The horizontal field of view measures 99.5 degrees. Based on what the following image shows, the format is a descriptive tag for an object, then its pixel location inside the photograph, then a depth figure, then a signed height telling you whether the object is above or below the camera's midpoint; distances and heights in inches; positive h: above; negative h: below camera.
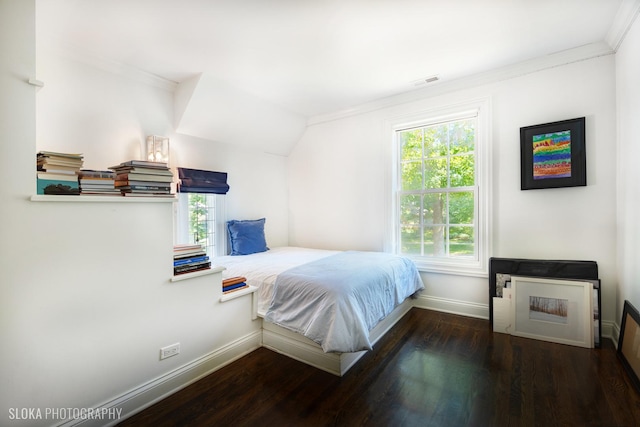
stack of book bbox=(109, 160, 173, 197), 68.7 +9.4
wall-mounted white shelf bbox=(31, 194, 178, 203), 53.8 +3.7
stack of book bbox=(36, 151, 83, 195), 56.9 +9.2
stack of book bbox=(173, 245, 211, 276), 76.1 -13.2
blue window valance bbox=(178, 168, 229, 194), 121.2 +15.4
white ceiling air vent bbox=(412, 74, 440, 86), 117.9 +58.6
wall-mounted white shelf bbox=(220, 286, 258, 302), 85.5 -26.4
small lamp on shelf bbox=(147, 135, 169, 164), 111.8 +27.6
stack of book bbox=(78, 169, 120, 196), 62.1 +7.6
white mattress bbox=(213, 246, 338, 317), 95.4 -21.1
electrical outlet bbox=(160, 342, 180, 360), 70.6 -36.2
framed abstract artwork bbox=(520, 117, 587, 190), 98.9 +21.0
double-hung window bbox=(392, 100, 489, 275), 119.8 +9.0
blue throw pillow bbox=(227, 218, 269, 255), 138.9 -12.6
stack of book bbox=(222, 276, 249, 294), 89.3 -24.0
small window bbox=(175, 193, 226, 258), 123.4 -3.4
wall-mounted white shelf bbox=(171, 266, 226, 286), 73.5 -17.1
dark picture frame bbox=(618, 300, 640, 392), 72.7 -38.6
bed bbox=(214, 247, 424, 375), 74.8 -28.1
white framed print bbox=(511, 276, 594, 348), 92.1 -35.5
